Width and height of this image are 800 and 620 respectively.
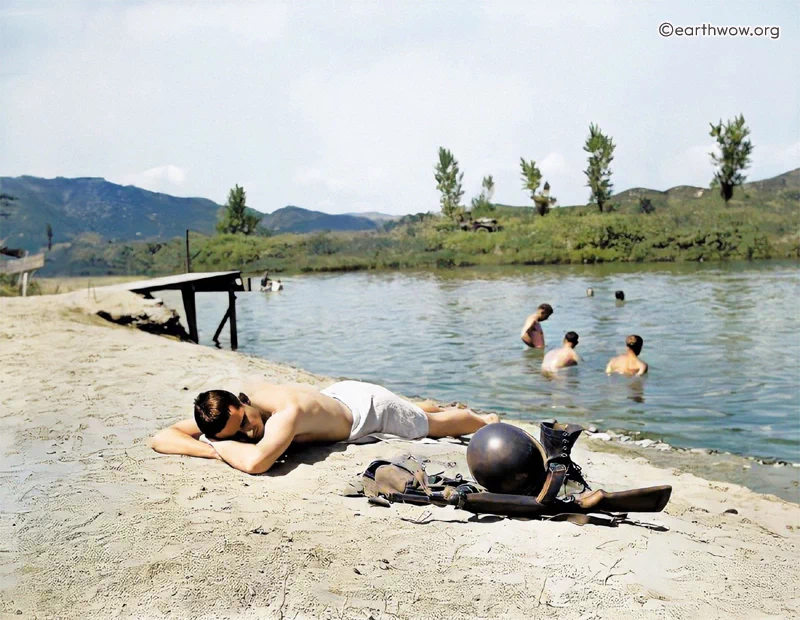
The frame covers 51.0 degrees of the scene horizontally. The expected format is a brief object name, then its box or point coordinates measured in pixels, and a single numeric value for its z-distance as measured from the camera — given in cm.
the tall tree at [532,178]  6881
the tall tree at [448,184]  7406
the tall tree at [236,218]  6856
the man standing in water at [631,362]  1288
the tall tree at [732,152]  6121
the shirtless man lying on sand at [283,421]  554
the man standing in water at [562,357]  1360
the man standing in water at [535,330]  1538
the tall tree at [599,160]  6700
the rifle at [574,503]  482
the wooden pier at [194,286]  1614
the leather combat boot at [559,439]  504
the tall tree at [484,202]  7625
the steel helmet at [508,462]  497
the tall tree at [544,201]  6856
